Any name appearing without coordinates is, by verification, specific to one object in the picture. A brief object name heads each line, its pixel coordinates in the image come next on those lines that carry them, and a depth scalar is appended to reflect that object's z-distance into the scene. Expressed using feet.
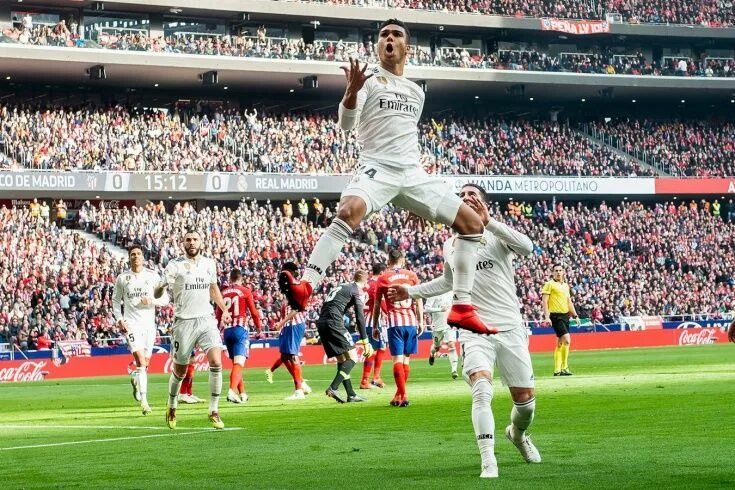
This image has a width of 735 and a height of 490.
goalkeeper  70.33
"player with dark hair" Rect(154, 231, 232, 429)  55.62
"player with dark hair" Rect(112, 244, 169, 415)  71.82
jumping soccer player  34.53
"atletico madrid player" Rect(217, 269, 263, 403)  73.97
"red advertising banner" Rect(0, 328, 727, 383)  122.72
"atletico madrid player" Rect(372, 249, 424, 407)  66.08
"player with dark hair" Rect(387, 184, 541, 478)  36.55
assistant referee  93.97
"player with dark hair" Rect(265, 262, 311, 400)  75.82
